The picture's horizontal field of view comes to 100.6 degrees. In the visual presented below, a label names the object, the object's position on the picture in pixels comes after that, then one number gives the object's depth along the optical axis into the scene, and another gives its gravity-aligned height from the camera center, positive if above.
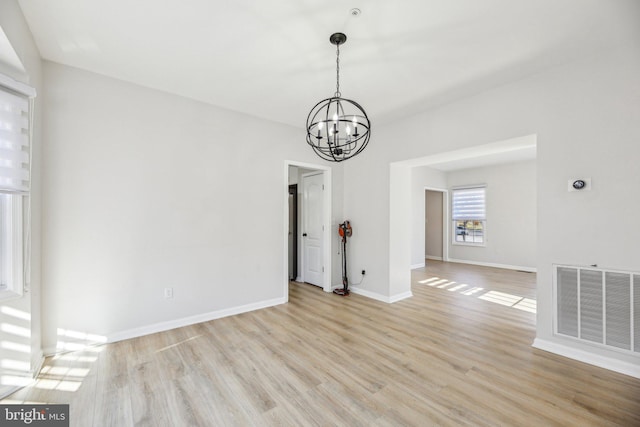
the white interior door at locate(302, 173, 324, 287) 4.87 -0.28
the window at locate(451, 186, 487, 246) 7.33 -0.02
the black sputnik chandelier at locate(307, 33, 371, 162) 2.02 +1.41
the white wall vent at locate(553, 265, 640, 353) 2.25 -0.83
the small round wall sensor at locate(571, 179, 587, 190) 2.46 +0.28
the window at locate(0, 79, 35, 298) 1.90 +0.26
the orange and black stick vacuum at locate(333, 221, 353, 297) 4.56 -0.71
